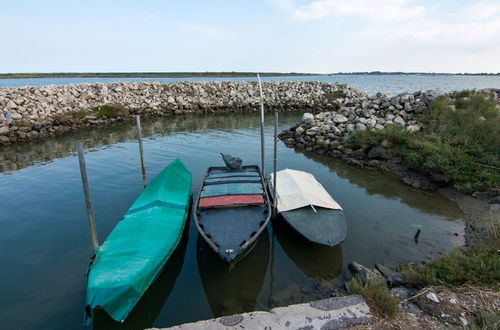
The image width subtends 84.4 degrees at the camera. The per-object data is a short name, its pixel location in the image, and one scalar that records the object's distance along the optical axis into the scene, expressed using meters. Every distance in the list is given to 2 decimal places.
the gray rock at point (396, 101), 20.36
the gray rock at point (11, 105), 22.64
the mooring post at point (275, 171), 9.74
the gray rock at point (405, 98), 20.12
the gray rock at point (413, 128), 16.27
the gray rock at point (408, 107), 19.34
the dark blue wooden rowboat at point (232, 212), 6.84
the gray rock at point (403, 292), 5.58
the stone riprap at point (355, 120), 18.27
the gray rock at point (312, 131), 20.28
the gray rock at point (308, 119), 21.95
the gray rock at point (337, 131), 19.09
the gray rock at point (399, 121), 17.67
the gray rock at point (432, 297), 5.09
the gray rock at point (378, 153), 15.66
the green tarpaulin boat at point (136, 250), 5.56
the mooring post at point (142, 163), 11.98
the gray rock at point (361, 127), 17.79
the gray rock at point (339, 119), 20.14
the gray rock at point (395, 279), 6.32
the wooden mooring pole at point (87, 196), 6.91
